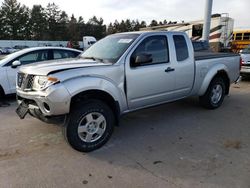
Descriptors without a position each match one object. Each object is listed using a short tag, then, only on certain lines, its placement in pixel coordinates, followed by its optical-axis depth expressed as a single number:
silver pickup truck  2.77
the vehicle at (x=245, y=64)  7.87
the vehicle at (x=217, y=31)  13.50
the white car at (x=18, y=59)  5.23
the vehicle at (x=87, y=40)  25.38
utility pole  9.22
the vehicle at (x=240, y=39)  16.19
